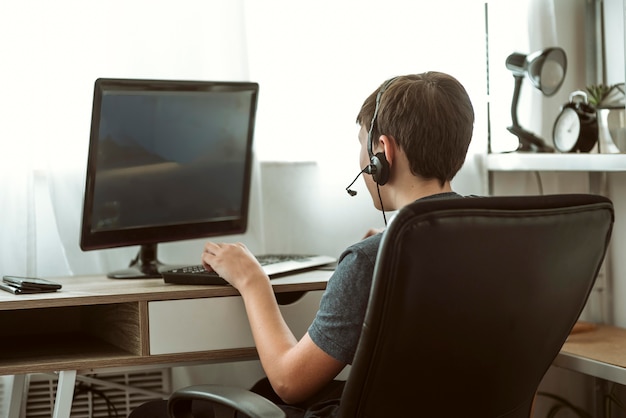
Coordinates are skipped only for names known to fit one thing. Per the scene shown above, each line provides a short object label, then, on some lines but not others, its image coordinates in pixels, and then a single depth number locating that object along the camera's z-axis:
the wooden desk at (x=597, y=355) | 3.46
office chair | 2.71
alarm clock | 3.93
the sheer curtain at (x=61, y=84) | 3.72
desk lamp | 4.03
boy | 2.98
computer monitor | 3.50
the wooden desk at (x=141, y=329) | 3.25
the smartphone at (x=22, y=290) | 3.28
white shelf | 3.65
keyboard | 3.38
